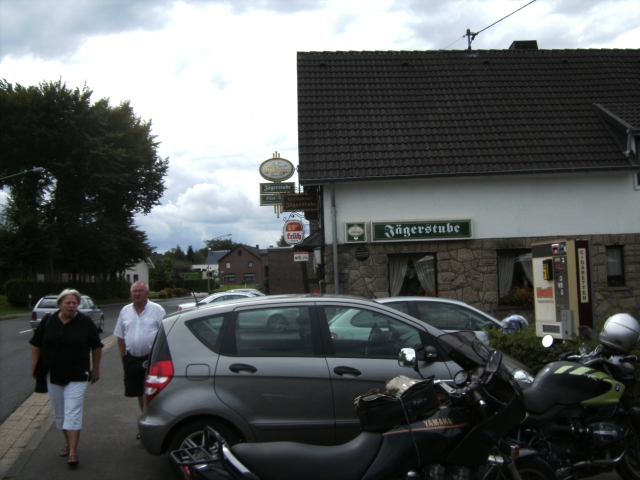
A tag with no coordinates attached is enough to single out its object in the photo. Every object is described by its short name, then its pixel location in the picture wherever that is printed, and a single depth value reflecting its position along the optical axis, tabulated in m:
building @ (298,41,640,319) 14.62
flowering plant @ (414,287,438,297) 14.69
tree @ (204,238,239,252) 156.62
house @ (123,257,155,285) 89.04
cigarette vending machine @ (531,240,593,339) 8.52
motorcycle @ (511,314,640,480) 4.22
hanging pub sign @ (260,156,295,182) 17.61
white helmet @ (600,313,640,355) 4.57
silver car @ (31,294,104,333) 20.67
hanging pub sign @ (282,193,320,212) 16.38
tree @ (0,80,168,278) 38.56
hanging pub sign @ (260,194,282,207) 17.16
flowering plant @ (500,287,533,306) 14.66
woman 5.84
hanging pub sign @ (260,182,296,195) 17.23
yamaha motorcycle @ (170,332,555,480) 3.02
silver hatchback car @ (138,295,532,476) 4.94
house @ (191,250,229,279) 121.38
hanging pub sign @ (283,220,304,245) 18.31
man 6.63
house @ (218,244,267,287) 111.00
